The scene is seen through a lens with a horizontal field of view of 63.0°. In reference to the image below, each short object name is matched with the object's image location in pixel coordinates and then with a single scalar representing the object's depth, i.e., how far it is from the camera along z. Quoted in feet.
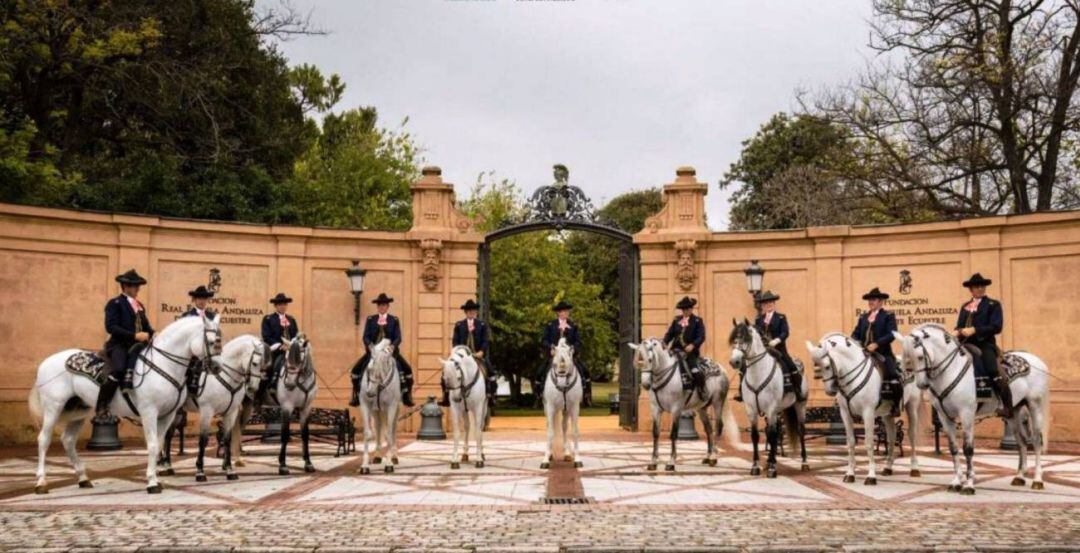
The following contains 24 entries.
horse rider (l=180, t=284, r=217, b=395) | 38.86
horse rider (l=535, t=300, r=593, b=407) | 47.75
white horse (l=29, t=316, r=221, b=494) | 37.35
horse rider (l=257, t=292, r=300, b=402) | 47.96
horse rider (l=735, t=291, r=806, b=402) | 44.70
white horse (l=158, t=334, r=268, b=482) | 40.11
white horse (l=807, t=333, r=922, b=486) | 40.09
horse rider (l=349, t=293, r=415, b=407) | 46.32
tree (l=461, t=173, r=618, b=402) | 116.16
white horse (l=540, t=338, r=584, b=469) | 44.62
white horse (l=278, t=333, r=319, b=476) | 42.45
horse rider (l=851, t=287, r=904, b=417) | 41.98
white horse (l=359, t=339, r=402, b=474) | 43.68
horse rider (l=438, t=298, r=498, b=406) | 49.42
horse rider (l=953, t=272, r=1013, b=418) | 38.27
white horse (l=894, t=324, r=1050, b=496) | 37.11
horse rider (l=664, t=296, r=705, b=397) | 45.47
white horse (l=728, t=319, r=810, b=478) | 41.57
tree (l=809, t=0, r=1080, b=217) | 78.33
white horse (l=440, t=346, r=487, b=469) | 45.80
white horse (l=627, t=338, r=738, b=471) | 43.47
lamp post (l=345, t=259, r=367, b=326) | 64.28
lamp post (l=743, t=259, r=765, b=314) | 61.87
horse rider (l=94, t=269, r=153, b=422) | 37.52
